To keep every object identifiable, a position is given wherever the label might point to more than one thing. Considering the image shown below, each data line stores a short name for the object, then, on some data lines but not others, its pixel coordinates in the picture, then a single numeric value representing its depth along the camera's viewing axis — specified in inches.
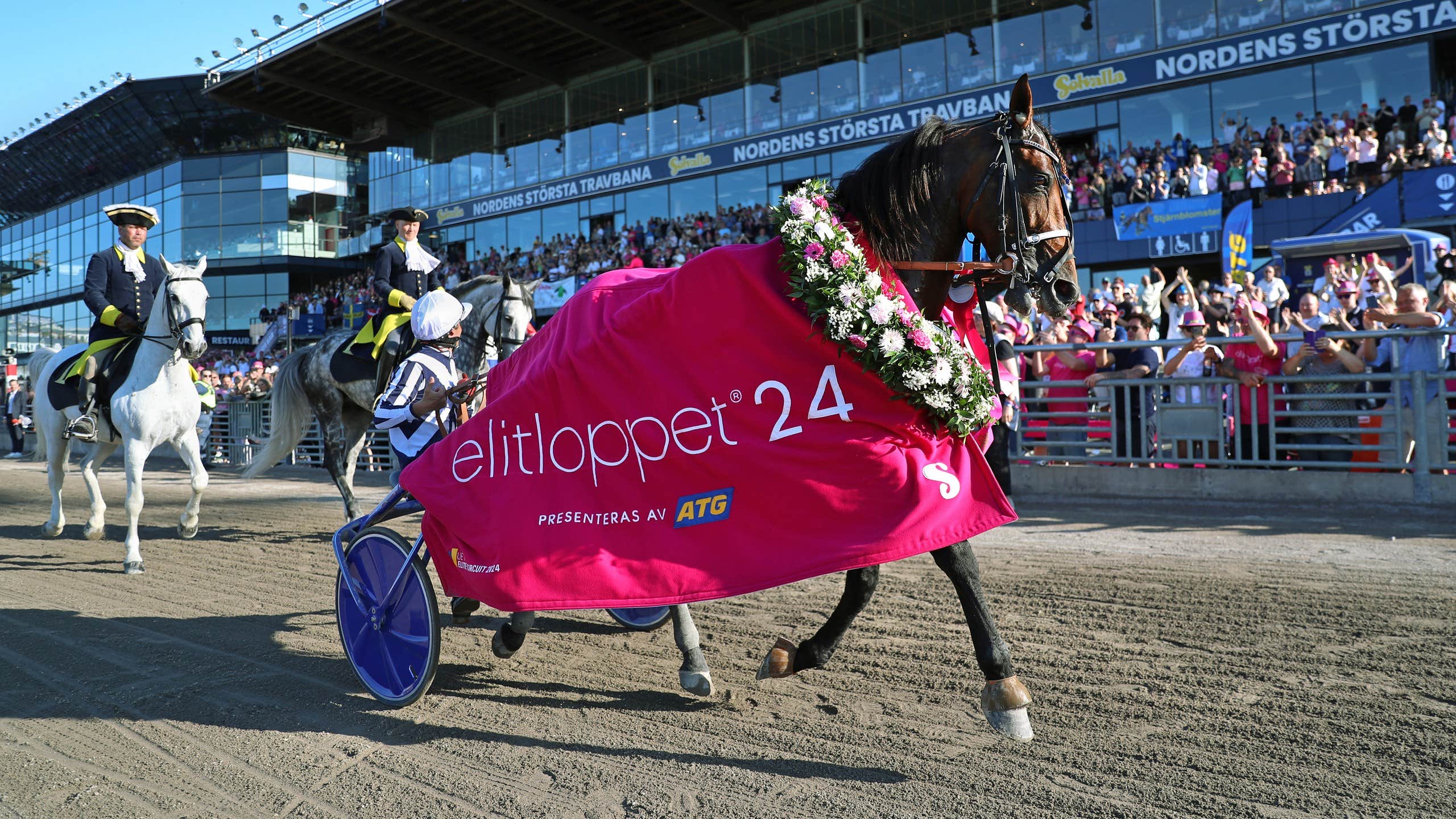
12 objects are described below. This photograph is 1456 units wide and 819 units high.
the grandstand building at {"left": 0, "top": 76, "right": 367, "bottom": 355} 1737.2
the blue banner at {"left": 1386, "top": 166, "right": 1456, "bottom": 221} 607.5
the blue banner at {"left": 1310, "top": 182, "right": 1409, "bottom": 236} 627.2
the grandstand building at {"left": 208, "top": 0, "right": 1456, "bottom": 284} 799.7
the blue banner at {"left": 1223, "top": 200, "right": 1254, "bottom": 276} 700.0
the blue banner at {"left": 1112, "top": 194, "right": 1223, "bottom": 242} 722.8
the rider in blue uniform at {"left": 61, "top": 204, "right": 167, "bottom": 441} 323.3
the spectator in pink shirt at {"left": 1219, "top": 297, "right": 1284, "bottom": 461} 344.5
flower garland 129.6
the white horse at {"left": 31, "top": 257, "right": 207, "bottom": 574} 300.2
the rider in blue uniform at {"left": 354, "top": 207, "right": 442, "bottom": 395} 345.4
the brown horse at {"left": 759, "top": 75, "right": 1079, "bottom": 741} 138.8
